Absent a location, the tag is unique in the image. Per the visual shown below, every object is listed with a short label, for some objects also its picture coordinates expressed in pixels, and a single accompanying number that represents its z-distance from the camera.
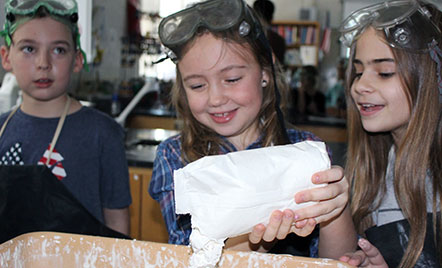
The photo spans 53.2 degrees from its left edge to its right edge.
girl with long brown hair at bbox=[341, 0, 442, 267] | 1.10
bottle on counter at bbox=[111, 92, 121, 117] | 3.20
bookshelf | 6.36
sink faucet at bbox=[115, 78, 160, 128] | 2.66
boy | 1.31
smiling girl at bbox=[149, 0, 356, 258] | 1.05
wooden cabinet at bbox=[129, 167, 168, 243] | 2.27
